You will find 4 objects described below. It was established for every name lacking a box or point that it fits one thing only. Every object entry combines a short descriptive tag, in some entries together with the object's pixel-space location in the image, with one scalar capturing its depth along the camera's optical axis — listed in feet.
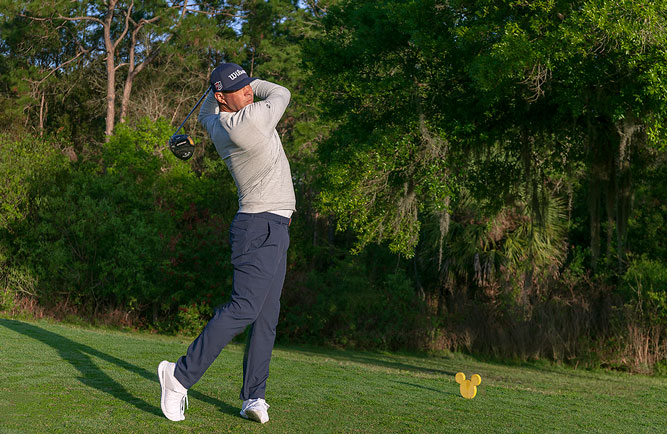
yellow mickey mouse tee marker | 18.71
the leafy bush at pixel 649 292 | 44.65
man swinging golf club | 13.48
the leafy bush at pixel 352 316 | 65.77
